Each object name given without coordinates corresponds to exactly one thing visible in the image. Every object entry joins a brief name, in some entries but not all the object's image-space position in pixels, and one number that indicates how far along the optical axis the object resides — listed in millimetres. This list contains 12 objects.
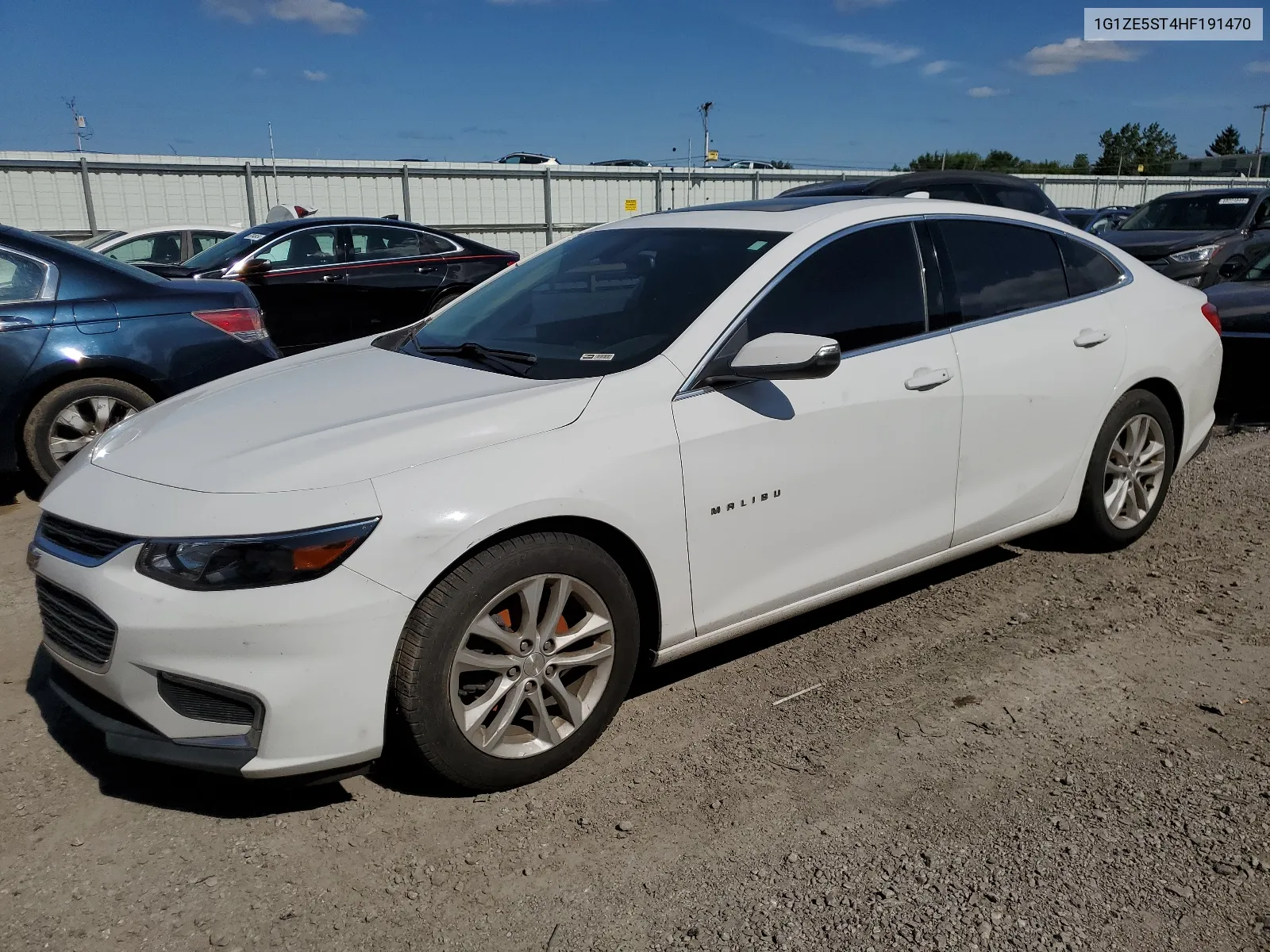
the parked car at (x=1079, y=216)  20734
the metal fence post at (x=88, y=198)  16672
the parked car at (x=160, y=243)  12133
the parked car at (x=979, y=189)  10147
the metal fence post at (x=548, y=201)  20391
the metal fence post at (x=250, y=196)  18078
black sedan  9500
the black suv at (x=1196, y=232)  11555
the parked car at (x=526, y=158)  30528
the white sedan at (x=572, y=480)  2516
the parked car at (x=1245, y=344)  7125
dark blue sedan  5336
